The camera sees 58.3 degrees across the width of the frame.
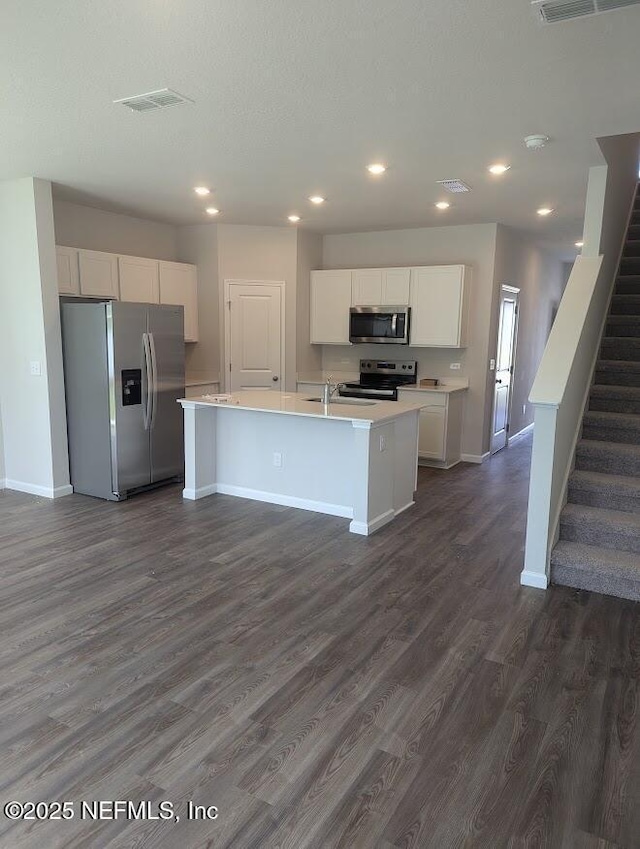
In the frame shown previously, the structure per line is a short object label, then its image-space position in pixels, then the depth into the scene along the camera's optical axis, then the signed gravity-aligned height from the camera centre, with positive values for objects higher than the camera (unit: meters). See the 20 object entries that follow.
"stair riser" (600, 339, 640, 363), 4.94 -0.11
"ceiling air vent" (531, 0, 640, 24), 2.11 +1.21
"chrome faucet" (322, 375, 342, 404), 4.94 -0.54
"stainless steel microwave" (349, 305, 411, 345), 6.76 +0.09
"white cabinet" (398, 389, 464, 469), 6.42 -1.03
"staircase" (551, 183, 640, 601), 3.49 -0.99
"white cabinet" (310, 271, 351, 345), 7.15 +0.32
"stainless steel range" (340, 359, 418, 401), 7.05 -0.56
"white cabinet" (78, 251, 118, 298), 5.58 +0.52
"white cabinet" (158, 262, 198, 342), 6.50 +0.46
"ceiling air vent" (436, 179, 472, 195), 4.70 +1.22
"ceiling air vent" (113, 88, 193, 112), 2.99 +1.21
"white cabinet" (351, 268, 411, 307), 6.79 +0.55
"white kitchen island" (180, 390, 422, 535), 4.43 -1.04
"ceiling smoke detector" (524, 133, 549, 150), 3.54 +1.20
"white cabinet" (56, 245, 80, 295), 5.34 +0.52
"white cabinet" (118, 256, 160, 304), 6.00 +0.51
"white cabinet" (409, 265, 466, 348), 6.47 +0.31
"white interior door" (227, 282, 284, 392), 6.91 -0.07
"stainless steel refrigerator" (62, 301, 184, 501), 5.01 -0.57
